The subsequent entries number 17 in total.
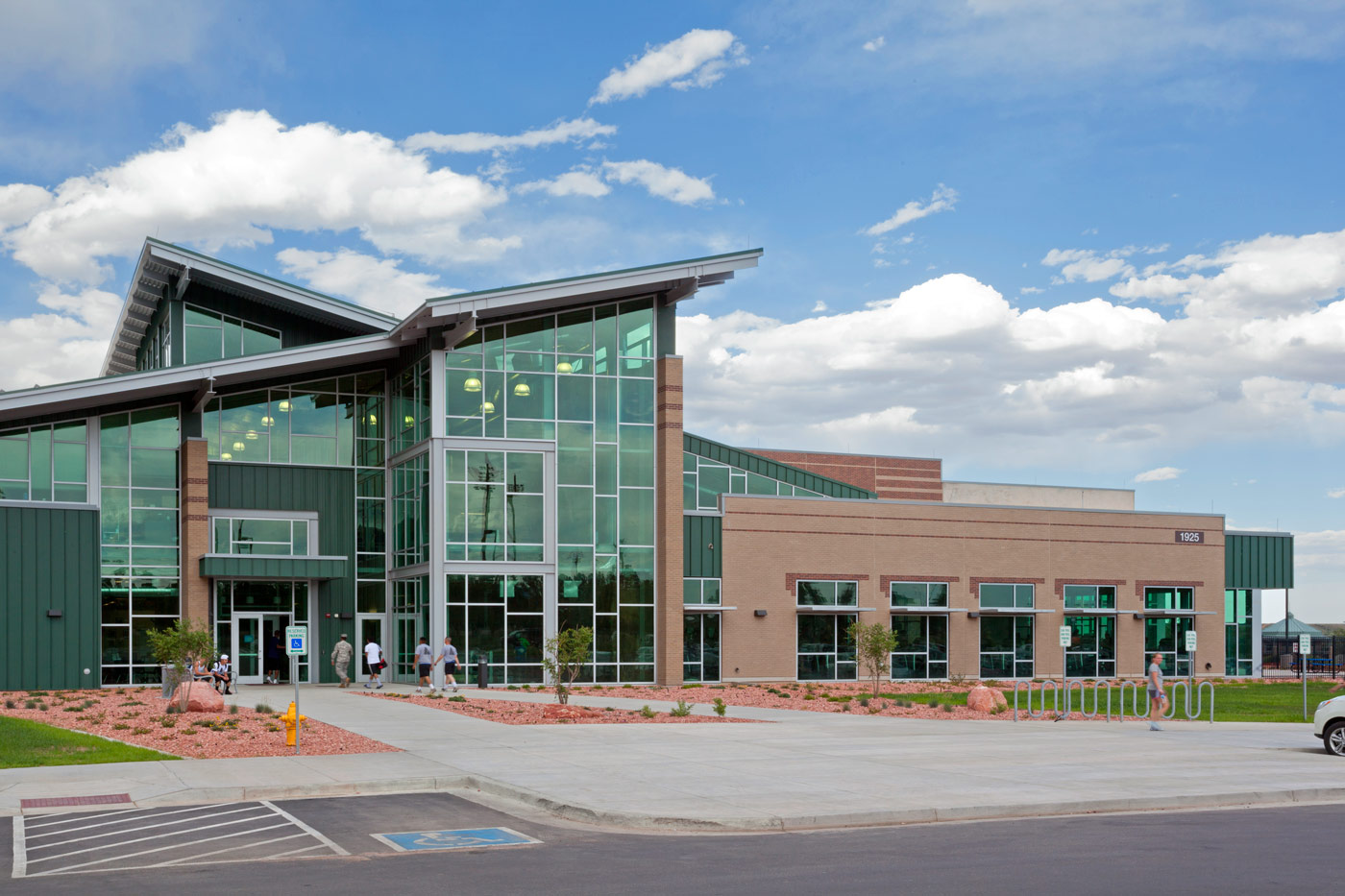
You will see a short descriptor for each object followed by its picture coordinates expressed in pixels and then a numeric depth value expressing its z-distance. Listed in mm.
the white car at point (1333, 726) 20109
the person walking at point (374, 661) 36094
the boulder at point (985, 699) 28750
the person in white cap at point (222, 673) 33000
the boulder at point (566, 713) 26480
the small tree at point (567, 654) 30234
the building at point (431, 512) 37281
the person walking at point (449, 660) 34375
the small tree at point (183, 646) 28812
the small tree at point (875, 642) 37219
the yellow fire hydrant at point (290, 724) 20362
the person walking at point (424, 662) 35500
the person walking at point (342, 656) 36812
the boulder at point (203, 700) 26188
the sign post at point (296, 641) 19359
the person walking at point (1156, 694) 25391
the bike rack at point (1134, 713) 26966
